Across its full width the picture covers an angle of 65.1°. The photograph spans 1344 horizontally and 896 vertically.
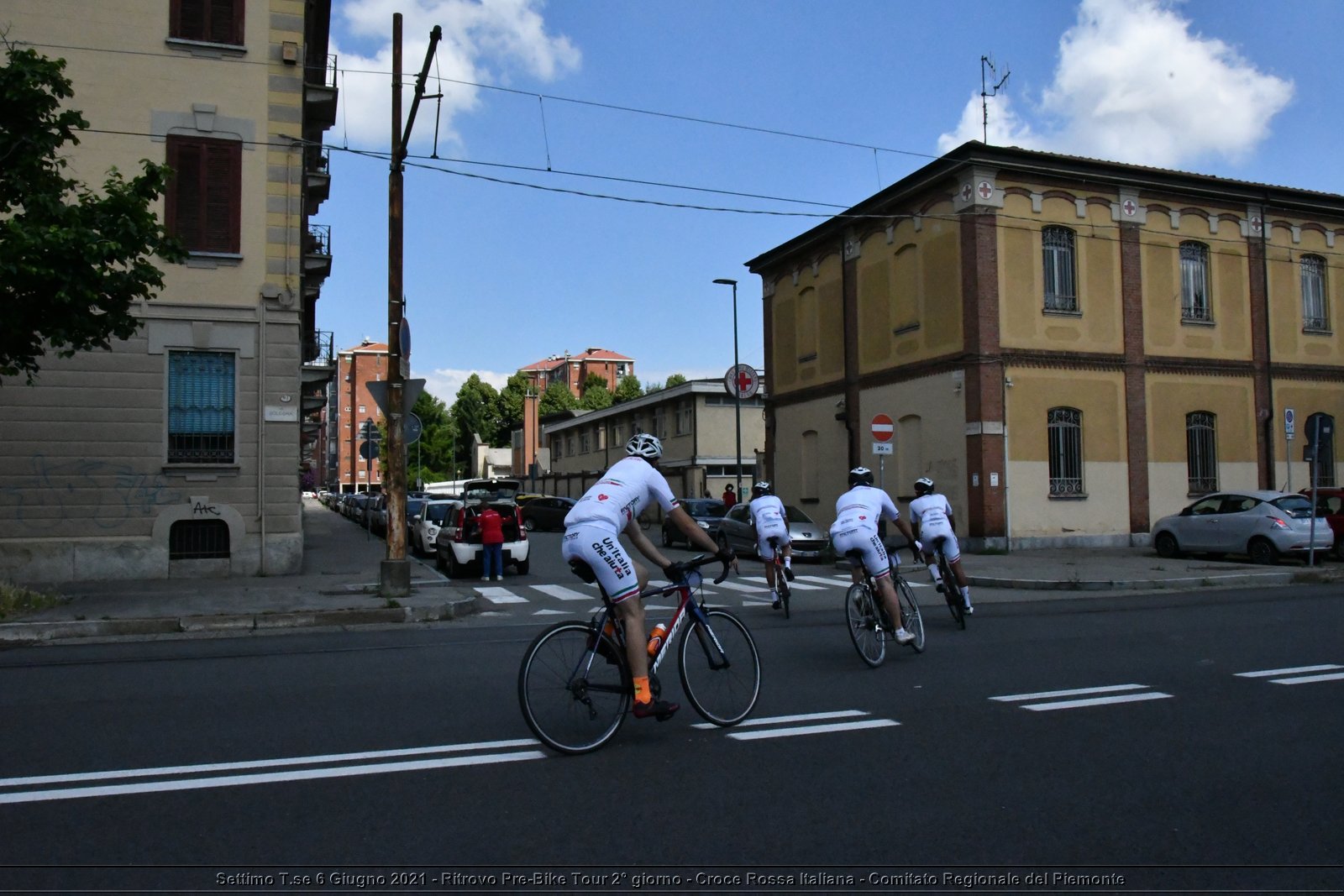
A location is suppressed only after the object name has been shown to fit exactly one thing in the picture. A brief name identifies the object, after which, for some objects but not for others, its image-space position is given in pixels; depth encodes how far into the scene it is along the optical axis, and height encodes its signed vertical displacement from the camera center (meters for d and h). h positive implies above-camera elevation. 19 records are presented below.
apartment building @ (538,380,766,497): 47.09 +2.77
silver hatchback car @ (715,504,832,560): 23.39 -1.02
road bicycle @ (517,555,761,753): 5.79 -1.02
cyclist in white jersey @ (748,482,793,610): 13.65 -0.48
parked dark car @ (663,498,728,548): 28.07 -0.65
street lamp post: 30.64 +3.73
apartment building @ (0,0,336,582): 16.91 +2.52
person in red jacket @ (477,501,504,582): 19.52 -0.91
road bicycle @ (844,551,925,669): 8.77 -1.10
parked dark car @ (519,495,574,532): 39.56 -0.78
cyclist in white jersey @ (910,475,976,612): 11.26 -0.39
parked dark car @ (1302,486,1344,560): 21.12 -0.46
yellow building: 24.56 +3.83
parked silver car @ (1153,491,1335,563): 20.14 -0.81
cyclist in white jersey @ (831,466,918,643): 8.87 -0.36
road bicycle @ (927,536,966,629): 11.33 -1.07
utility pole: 15.49 +1.76
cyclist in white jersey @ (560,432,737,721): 5.81 -0.26
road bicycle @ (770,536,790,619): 13.58 -1.16
